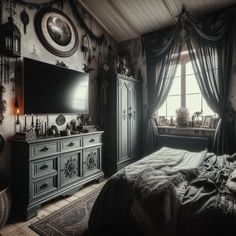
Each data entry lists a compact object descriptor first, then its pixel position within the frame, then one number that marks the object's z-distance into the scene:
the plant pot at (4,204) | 2.04
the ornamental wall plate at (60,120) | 3.11
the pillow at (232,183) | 1.44
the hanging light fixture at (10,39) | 2.33
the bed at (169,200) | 1.30
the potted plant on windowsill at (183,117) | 3.72
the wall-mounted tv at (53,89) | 2.56
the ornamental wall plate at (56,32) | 2.88
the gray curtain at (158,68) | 3.75
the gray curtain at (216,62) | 3.22
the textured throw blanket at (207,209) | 1.25
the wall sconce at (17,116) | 2.55
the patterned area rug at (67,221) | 2.00
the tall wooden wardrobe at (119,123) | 3.62
